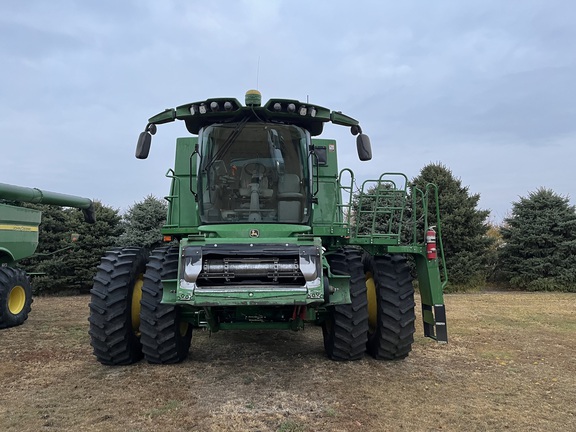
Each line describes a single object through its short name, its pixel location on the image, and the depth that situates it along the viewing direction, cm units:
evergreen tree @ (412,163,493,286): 1459
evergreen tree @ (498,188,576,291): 1493
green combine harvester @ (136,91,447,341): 457
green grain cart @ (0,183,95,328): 836
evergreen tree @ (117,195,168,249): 1423
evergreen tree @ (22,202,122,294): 1416
